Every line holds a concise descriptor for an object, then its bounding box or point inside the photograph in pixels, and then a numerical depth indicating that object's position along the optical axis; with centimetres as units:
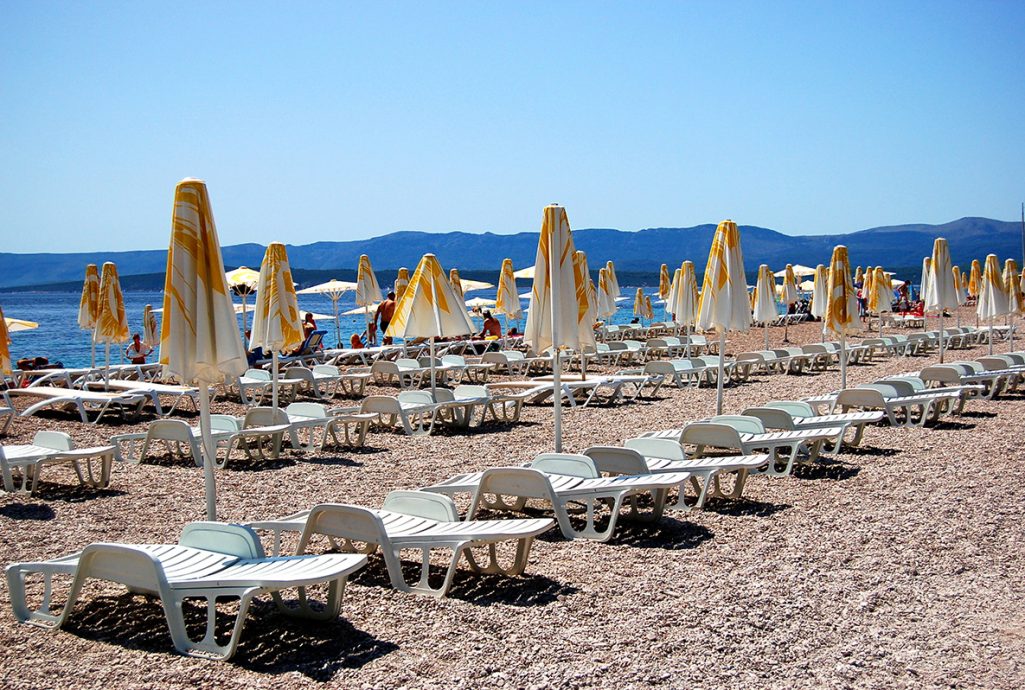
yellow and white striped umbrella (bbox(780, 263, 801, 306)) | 2539
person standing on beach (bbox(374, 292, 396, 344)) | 1788
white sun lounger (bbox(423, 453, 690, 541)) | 566
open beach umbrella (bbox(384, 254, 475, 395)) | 1015
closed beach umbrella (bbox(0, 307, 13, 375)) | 787
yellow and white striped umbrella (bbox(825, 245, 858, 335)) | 1057
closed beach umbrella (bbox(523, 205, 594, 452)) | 708
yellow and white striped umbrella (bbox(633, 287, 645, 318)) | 2721
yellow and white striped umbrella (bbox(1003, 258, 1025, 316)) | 1624
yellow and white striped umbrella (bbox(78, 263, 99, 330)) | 1338
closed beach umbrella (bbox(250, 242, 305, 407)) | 980
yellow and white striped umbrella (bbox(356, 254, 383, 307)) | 1898
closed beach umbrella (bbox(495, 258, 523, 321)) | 1858
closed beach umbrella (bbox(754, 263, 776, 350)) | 1593
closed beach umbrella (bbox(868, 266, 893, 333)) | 1930
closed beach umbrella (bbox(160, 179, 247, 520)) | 498
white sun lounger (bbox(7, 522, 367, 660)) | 396
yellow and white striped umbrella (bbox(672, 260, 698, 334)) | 1348
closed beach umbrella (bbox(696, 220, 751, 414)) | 937
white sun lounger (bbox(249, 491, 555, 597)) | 472
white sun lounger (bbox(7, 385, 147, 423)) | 1123
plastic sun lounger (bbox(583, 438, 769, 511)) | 640
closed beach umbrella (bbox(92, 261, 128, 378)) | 1268
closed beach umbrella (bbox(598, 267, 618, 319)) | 1992
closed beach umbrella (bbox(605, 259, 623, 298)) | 2162
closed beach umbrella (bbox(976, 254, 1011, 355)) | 1473
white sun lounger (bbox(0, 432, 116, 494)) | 726
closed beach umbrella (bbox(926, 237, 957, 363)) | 1338
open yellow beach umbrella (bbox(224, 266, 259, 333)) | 1830
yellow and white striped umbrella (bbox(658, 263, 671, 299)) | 2741
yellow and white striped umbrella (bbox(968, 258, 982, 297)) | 2342
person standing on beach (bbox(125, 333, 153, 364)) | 1971
